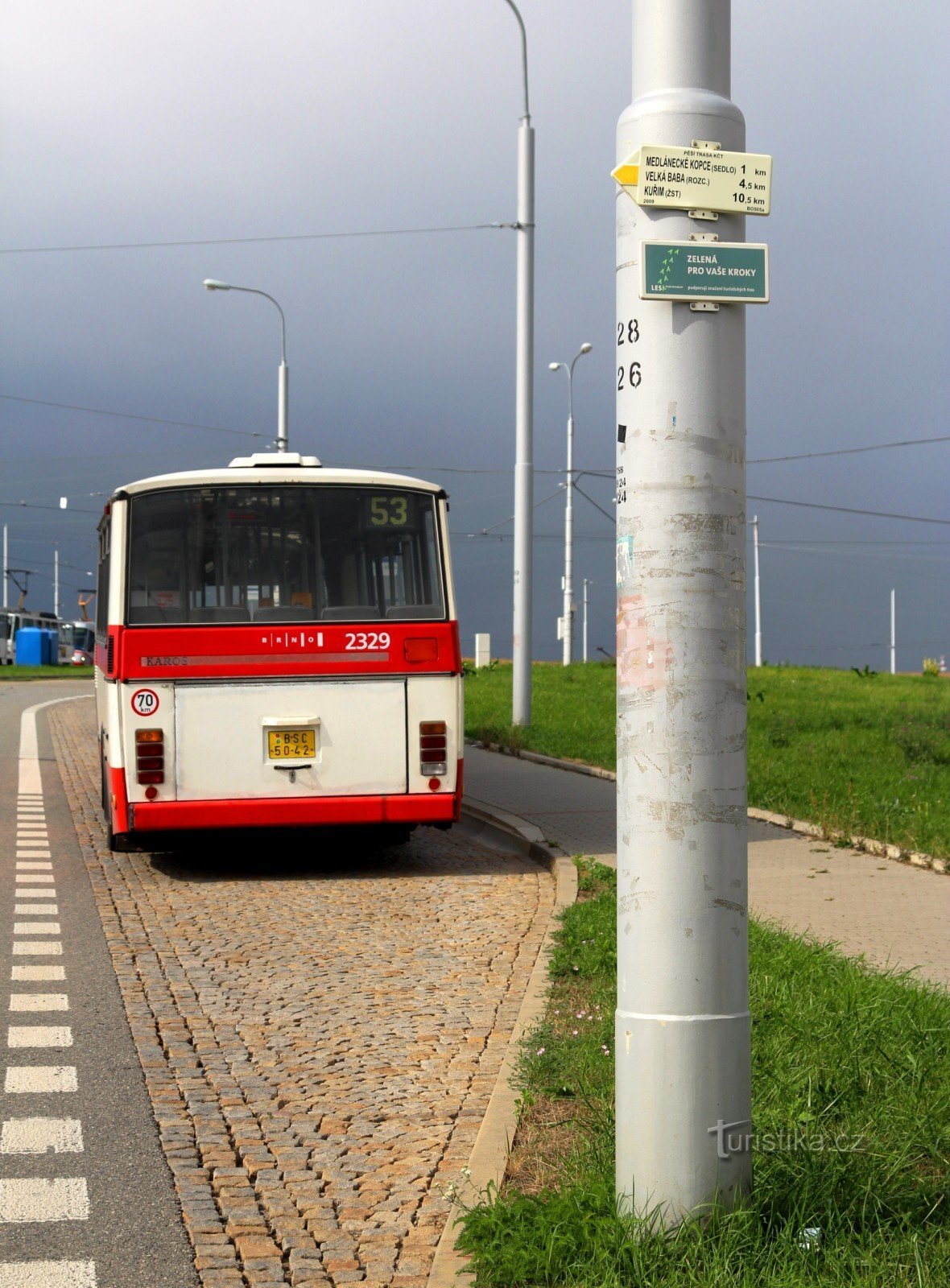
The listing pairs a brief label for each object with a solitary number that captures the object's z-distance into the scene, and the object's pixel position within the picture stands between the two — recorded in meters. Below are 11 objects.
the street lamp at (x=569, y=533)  41.69
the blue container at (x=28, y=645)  76.12
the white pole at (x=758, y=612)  69.56
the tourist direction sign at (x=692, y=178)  4.04
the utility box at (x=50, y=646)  77.19
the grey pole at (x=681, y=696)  3.96
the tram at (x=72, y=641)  79.44
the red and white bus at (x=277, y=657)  11.02
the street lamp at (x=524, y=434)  21.30
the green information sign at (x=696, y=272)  4.04
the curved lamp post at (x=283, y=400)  37.06
